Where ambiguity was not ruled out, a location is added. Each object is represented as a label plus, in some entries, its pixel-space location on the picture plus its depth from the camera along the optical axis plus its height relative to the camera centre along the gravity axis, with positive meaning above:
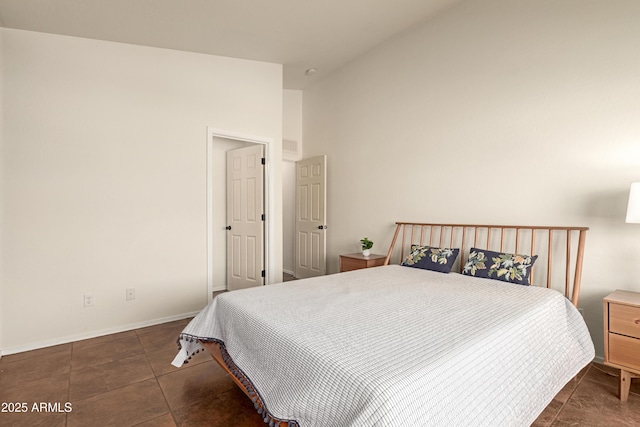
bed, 1.10 -0.65
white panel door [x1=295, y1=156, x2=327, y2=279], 4.70 -0.34
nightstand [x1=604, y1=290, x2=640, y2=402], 1.86 -0.81
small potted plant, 3.76 -0.59
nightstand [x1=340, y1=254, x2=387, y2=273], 3.64 -0.75
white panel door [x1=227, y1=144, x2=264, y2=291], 4.03 -0.30
